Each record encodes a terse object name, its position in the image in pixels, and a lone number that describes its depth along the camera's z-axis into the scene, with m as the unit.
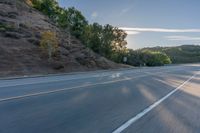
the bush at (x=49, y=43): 17.53
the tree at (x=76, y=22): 27.29
